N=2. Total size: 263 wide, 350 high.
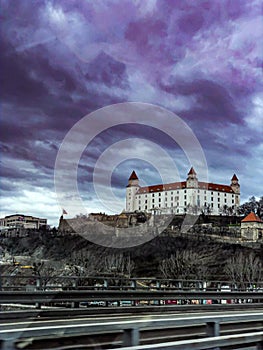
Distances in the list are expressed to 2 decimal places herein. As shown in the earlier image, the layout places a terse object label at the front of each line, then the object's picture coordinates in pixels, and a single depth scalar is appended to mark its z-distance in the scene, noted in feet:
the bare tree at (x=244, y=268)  310.45
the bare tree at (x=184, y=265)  302.66
